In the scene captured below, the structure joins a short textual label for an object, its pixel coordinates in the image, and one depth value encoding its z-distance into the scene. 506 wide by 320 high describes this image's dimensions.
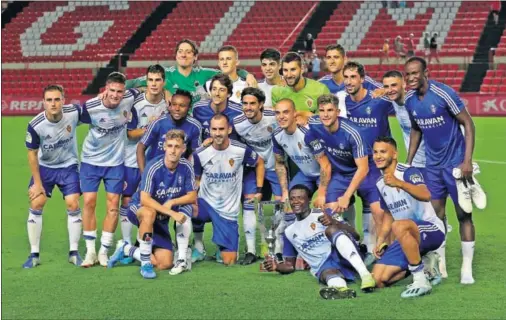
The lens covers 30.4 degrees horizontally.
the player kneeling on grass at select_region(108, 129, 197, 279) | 8.71
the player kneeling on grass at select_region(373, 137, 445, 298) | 7.74
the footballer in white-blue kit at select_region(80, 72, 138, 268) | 9.37
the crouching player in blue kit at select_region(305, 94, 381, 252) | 8.68
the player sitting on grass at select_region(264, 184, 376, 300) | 7.94
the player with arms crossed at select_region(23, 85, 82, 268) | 9.20
